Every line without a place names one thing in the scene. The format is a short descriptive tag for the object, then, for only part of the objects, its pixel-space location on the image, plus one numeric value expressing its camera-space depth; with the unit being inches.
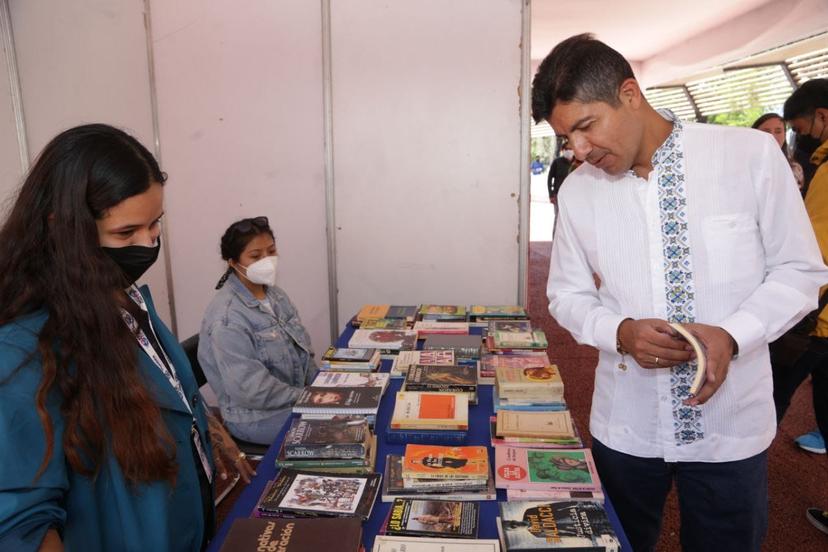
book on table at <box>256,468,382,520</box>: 47.4
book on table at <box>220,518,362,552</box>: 41.3
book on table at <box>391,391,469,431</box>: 60.2
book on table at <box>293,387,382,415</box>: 63.6
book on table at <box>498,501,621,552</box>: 42.0
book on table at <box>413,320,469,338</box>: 96.2
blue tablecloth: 45.6
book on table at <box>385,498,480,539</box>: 44.1
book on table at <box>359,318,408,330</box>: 97.4
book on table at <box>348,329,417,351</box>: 87.6
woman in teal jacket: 33.5
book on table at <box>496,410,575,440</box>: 58.4
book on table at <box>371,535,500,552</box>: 42.3
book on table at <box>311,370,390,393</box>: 71.9
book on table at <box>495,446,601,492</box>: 50.2
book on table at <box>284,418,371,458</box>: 54.1
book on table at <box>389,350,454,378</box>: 78.7
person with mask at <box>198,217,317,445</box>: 87.0
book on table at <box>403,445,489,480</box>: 50.9
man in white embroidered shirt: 48.8
